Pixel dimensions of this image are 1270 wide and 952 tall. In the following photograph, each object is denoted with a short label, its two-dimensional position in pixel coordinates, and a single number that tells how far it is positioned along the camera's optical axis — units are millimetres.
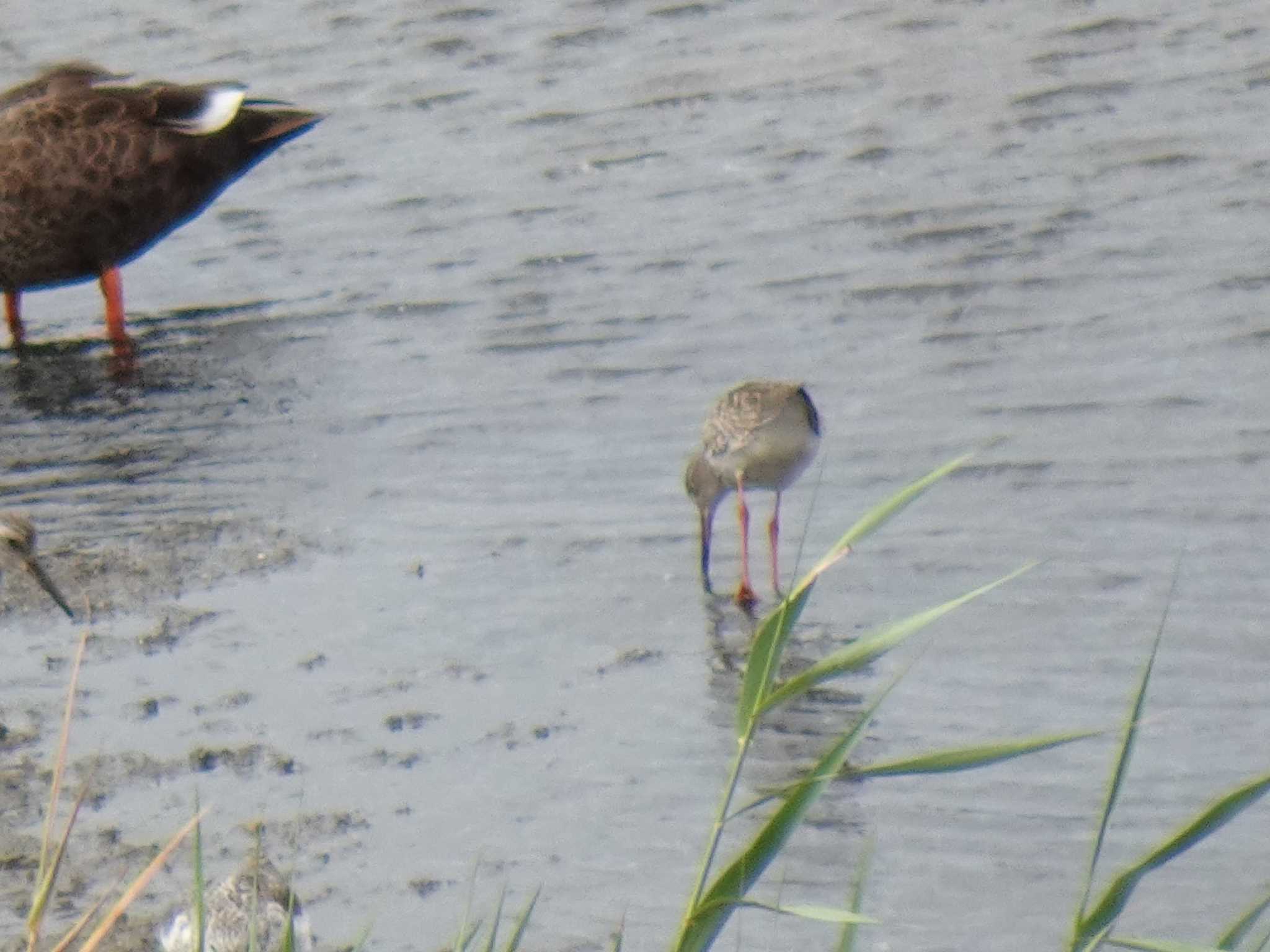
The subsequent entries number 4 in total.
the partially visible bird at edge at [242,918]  10727
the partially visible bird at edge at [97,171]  21250
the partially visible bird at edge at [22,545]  14578
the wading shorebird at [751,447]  15500
